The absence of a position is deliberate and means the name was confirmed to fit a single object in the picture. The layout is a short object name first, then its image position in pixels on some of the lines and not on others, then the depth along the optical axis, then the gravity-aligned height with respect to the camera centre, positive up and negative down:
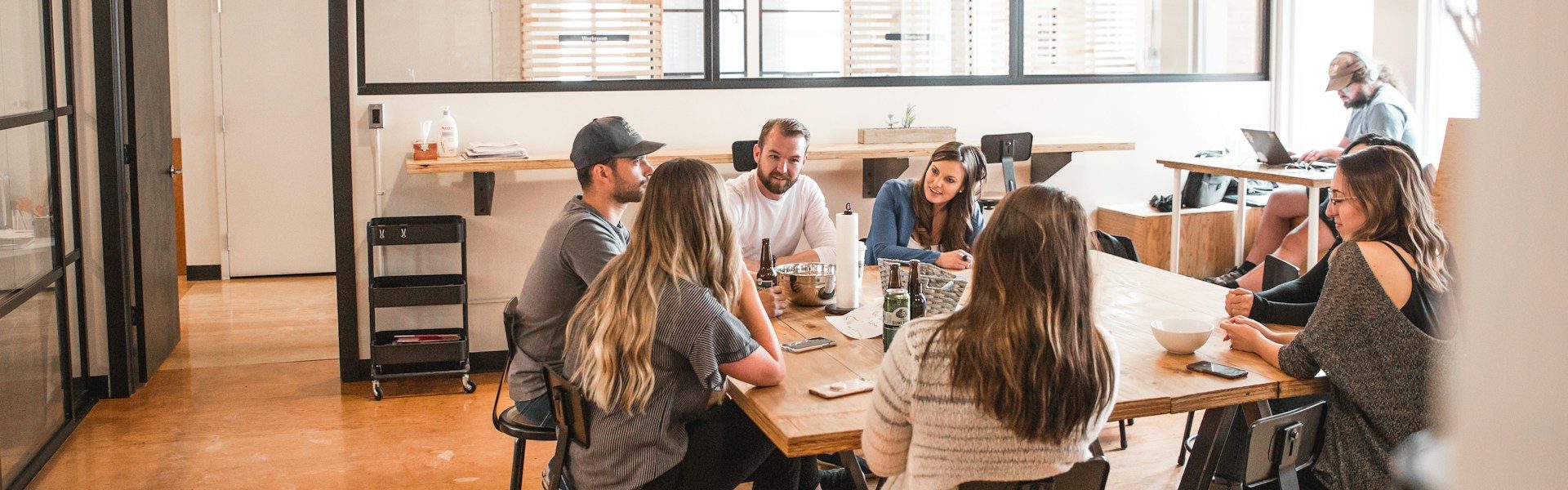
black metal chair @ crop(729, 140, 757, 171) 4.89 -0.03
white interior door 7.23 +0.09
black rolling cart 4.79 -0.57
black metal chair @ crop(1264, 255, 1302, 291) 3.55 -0.37
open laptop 5.45 -0.01
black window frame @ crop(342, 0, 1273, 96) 4.94 +0.30
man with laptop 5.51 +0.11
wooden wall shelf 4.76 -0.05
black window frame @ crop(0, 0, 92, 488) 4.04 -0.32
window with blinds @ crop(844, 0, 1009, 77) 5.50 +0.49
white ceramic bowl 2.52 -0.39
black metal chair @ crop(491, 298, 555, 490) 2.79 -0.65
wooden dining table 2.12 -0.46
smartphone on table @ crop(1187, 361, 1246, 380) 2.38 -0.44
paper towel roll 2.98 -0.28
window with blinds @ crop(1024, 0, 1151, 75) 5.77 +0.52
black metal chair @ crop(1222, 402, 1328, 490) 2.27 -0.57
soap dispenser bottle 4.86 +0.05
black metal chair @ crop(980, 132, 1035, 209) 5.24 -0.02
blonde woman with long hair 2.30 -0.37
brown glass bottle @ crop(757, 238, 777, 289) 3.17 -0.33
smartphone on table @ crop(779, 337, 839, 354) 2.68 -0.43
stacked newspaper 4.82 -0.01
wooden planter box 5.36 +0.05
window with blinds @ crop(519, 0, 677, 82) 5.09 +0.45
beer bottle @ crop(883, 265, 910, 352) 2.61 -0.35
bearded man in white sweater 3.97 -0.18
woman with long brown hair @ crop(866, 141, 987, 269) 3.71 -0.19
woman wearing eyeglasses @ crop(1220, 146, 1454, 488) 2.28 -0.34
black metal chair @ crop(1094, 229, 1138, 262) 3.98 -0.33
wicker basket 2.86 -0.34
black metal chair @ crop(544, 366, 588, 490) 2.39 -0.54
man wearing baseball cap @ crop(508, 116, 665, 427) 2.73 -0.22
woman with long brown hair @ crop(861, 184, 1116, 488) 1.84 -0.33
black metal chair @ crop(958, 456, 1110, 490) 1.92 -0.52
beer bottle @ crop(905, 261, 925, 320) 2.63 -0.32
